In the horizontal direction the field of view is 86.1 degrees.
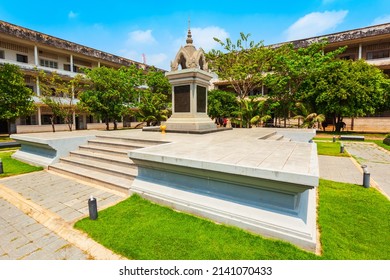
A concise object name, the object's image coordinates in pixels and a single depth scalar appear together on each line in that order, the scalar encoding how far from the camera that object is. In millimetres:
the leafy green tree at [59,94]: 22453
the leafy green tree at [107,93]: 22266
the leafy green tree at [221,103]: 28531
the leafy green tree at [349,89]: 21828
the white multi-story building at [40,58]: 23344
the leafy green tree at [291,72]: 22250
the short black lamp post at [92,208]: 4121
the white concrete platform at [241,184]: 3521
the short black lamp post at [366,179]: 6352
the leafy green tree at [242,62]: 24347
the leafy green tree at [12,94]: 19188
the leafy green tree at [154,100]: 23541
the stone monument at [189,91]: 10422
